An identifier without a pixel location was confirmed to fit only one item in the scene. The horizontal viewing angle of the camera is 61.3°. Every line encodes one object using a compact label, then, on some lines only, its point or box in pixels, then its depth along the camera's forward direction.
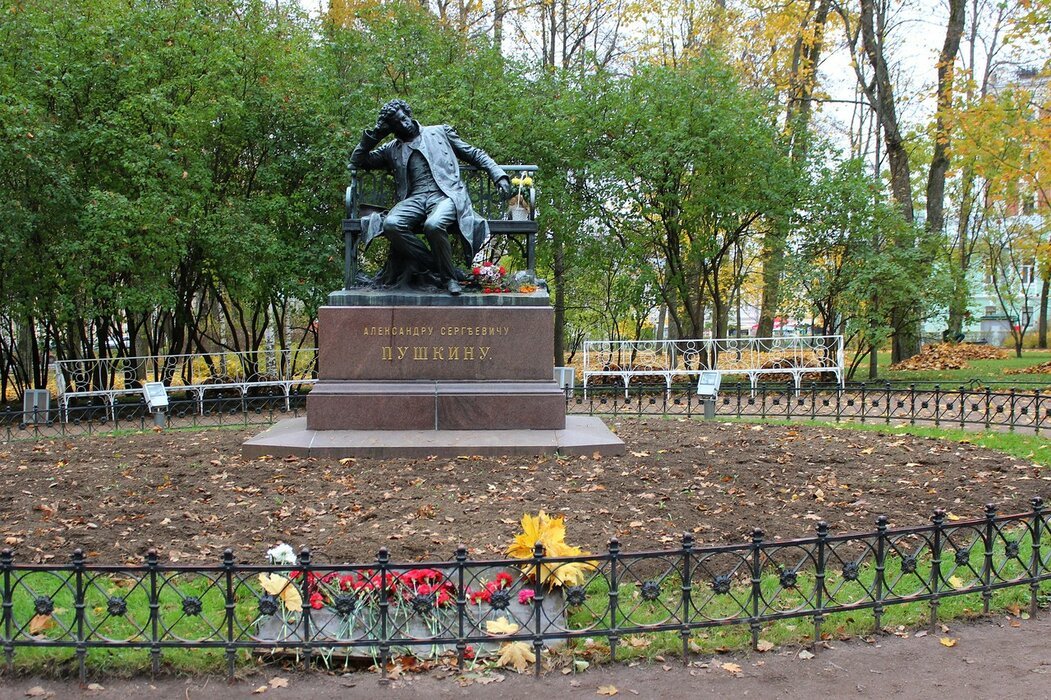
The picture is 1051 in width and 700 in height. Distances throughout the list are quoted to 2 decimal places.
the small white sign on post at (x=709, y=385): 14.24
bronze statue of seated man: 9.81
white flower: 4.90
